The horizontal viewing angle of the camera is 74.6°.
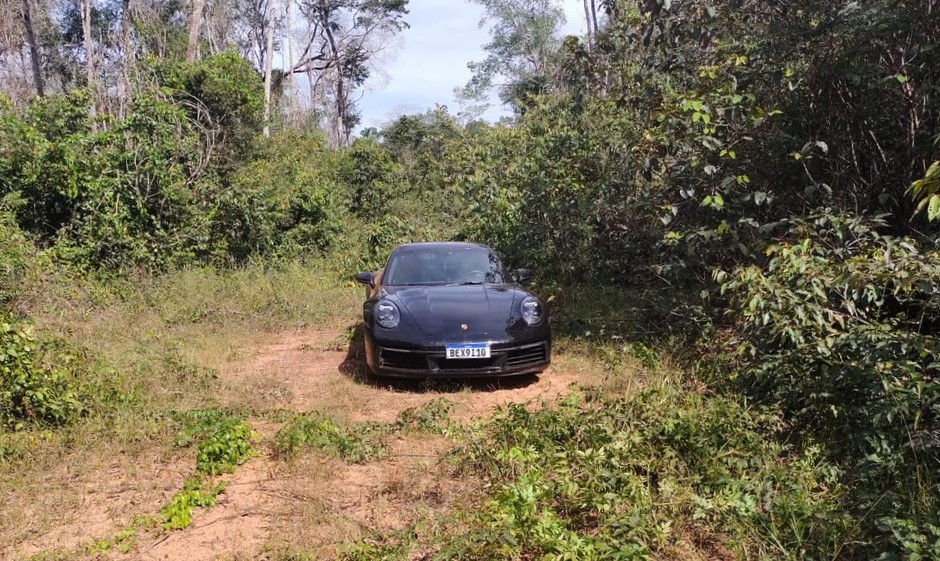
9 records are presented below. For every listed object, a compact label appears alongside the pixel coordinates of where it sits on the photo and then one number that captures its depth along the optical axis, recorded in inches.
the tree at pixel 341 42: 1226.6
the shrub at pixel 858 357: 116.0
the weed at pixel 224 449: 145.5
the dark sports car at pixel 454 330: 200.1
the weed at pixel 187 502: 121.8
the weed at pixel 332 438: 153.4
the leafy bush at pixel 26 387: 160.1
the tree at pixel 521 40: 1253.7
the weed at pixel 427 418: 170.5
